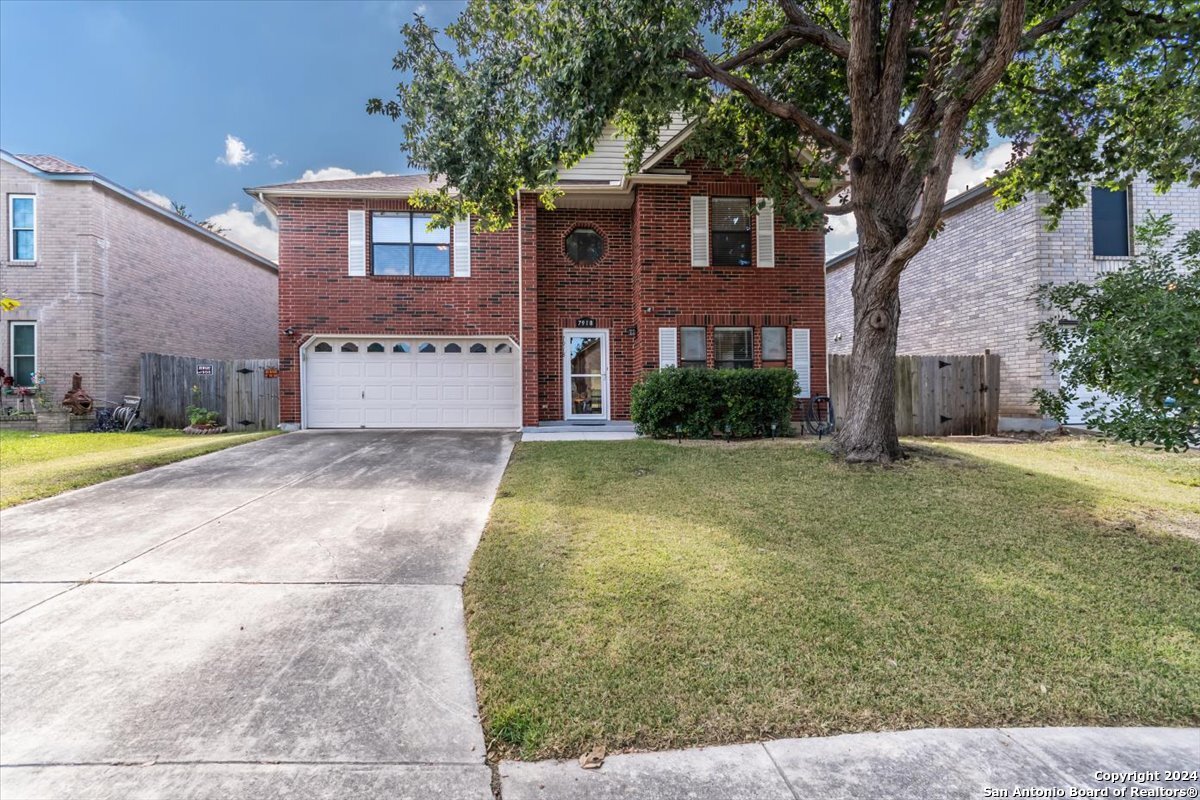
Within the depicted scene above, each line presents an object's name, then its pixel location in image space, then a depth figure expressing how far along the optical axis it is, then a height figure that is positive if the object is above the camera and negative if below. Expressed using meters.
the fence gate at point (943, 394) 11.47 +0.06
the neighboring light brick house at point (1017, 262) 11.04 +3.04
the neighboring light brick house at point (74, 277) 12.59 +3.26
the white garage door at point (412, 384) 12.03 +0.43
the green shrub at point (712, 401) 9.56 -0.05
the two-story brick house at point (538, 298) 11.21 +2.35
